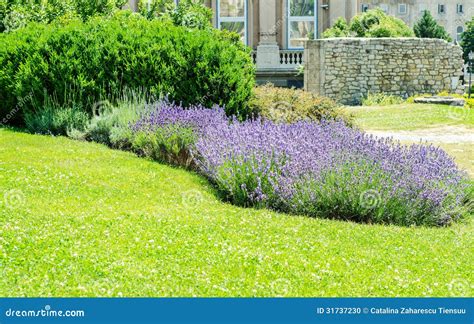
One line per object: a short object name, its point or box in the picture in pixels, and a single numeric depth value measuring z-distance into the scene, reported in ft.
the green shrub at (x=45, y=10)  53.98
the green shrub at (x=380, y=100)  85.40
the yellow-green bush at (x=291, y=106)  41.63
